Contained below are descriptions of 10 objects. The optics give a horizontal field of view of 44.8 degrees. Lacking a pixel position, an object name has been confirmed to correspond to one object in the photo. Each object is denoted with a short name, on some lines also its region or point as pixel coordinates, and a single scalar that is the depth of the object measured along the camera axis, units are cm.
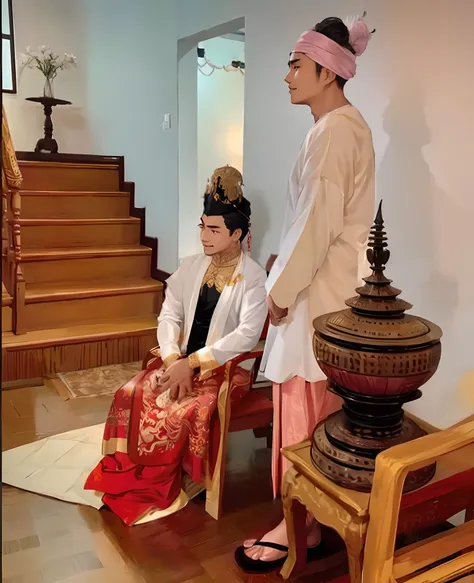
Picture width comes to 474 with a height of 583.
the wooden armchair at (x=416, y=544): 113
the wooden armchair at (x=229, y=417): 189
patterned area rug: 297
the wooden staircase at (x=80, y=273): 327
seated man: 192
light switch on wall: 376
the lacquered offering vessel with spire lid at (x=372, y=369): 120
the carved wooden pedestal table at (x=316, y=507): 124
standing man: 148
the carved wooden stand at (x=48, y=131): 477
